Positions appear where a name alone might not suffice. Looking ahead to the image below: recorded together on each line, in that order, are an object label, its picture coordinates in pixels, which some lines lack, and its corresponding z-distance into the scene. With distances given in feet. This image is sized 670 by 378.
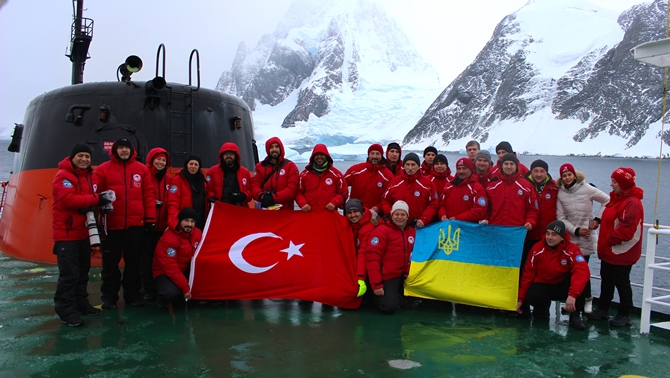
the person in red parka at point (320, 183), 20.16
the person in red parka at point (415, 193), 19.67
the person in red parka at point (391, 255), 17.90
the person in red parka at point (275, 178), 20.17
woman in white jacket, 18.38
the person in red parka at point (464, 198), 19.07
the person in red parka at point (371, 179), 21.42
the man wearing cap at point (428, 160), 22.52
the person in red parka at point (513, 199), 18.61
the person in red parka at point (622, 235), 16.85
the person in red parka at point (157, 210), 18.25
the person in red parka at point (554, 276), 16.72
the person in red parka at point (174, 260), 17.30
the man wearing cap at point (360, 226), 18.21
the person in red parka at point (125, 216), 17.12
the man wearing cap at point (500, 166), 19.73
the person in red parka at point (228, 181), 19.72
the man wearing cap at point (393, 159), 22.27
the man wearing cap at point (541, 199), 18.89
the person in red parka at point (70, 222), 15.43
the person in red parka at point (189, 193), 18.07
